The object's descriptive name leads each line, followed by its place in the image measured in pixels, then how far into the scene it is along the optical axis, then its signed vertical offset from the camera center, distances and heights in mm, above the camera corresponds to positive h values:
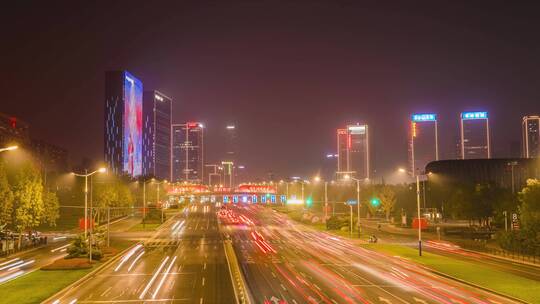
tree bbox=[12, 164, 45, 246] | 66375 -1333
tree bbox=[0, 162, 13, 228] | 61438 -986
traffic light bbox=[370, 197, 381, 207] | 111012 -3487
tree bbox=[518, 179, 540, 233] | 61728 -2975
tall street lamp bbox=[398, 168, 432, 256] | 60328 -6322
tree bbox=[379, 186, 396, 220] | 126969 -3987
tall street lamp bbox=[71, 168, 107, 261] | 51238 -5846
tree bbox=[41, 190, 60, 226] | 80125 -2756
